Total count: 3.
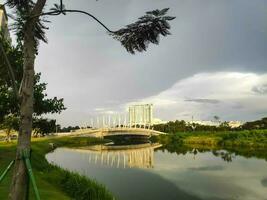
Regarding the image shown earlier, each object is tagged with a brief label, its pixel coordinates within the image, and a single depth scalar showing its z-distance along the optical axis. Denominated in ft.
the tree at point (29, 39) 13.90
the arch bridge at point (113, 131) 222.20
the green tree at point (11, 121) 53.34
